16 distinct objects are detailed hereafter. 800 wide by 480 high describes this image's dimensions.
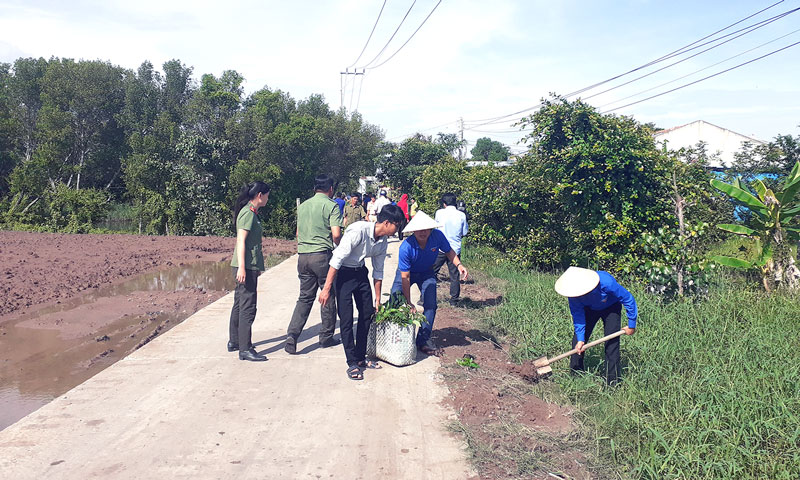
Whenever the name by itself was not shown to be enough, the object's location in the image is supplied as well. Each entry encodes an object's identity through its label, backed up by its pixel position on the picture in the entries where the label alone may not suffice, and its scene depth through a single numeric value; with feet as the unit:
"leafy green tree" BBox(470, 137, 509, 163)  303.93
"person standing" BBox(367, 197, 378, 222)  52.81
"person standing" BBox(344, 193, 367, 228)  45.29
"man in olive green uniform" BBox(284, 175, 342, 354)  21.02
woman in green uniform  19.89
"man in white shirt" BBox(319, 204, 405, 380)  17.95
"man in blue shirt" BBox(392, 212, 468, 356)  20.26
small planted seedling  20.13
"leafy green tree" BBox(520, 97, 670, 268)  33.78
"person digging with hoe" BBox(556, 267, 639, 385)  16.29
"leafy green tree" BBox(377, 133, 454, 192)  107.24
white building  117.60
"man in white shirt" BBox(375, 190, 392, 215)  52.01
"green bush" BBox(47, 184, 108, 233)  77.41
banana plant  27.25
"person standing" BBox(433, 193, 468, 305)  30.48
